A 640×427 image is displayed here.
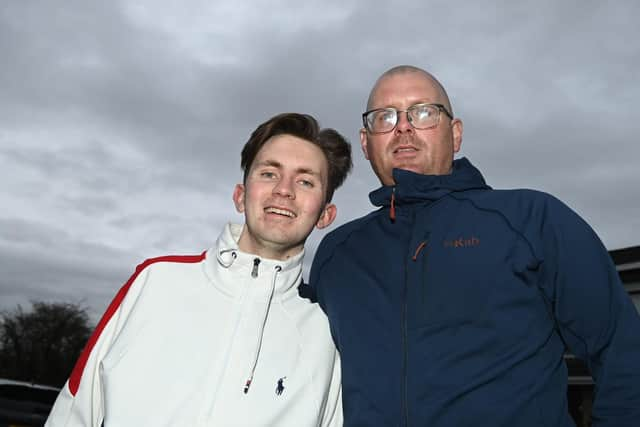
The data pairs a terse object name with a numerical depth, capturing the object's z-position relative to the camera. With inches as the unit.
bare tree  1838.1
